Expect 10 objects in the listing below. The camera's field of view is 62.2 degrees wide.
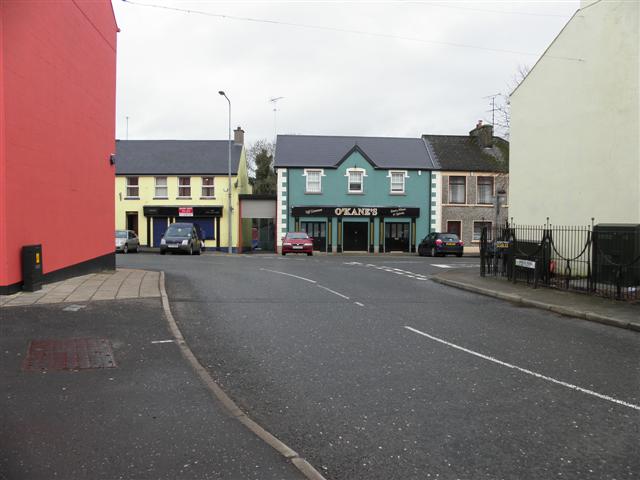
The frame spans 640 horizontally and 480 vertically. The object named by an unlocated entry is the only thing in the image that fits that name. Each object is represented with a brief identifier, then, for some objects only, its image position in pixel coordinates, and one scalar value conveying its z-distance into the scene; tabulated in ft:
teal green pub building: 127.54
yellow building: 131.23
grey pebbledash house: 132.05
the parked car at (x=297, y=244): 106.52
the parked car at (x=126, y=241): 112.06
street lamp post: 119.21
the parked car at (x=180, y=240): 102.22
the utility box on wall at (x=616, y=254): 40.04
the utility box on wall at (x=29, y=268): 33.60
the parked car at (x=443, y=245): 111.65
